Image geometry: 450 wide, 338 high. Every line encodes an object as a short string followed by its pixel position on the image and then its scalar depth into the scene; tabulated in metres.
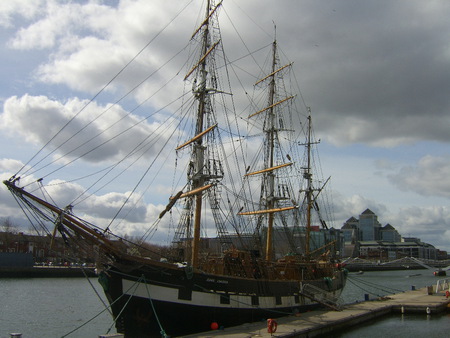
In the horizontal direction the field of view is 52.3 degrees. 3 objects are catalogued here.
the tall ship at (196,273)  21.89
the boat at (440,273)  115.57
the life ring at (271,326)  20.45
